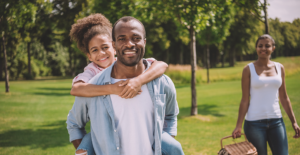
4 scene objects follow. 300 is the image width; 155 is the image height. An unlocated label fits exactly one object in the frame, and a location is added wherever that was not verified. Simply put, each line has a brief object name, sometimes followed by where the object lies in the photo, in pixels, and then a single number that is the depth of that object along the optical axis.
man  2.21
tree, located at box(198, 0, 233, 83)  8.63
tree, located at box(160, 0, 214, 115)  8.62
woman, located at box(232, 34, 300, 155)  3.64
